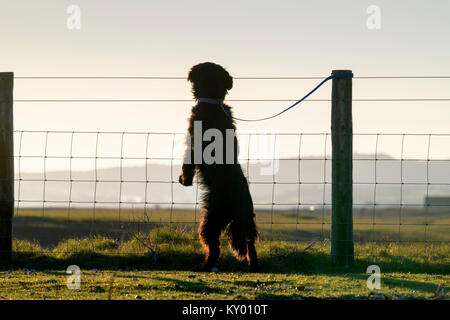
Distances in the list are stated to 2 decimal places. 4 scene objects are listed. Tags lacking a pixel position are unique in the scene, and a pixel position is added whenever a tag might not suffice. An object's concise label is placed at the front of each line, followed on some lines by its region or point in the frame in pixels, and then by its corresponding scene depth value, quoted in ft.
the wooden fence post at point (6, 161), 53.36
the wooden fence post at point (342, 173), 48.16
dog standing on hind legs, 40.04
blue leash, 48.03
